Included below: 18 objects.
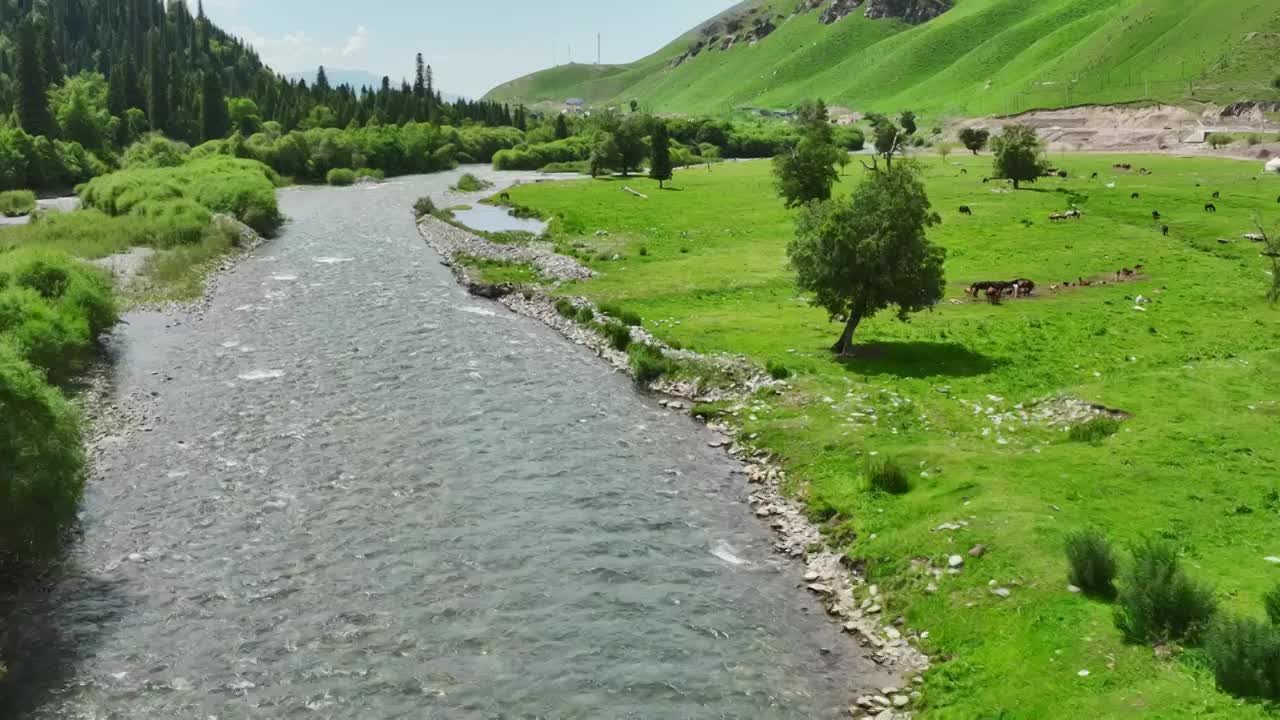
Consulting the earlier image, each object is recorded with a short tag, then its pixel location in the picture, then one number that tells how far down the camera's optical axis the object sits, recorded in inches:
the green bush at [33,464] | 973.2
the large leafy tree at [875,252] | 1632.6
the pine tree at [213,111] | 7480.3
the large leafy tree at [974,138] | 6909.5
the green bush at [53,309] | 1680.6
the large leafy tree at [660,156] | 5423.2
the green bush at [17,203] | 4281.5
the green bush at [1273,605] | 735.7
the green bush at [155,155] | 5664.4
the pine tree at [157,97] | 7406.5
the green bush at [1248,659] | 664.4
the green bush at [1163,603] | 764.6
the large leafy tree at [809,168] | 3553.2
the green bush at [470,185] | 5610.2
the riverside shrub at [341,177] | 6373.0
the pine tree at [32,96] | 6013.8
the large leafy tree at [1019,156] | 4131.4
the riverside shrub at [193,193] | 3865.7
